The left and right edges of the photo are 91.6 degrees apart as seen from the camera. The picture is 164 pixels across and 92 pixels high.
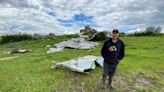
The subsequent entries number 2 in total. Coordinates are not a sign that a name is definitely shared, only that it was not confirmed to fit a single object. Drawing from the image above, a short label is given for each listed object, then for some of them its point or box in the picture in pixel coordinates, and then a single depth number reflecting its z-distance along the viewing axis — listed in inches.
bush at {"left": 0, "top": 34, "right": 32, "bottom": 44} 406.6
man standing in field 96.6
